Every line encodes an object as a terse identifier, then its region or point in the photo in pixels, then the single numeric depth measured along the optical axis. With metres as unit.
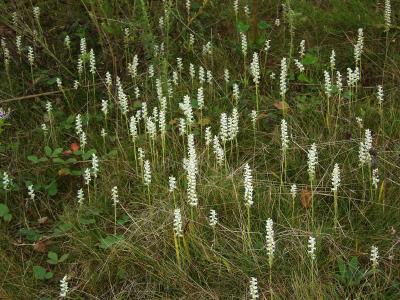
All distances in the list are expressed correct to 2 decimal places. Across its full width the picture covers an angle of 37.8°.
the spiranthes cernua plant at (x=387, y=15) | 3.64
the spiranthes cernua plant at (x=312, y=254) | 2.31
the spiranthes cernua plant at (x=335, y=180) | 2.55
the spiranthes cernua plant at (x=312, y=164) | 2.64
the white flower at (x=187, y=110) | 3.05
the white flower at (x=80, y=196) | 2.98
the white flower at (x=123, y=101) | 3.42
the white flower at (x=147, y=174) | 2.81
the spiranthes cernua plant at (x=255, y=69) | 3.53
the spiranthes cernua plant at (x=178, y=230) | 2.41
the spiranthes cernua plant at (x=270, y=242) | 2.23
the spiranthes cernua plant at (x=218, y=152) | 2.96
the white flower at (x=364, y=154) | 2.88
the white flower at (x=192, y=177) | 2.53
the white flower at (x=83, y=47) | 3.95
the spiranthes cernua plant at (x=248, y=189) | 2.42
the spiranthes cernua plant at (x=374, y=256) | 2.36
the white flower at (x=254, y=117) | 3.35
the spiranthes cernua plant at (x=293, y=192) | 2.68
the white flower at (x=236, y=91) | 3.58
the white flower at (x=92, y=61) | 3.89
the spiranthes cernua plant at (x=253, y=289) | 2.19
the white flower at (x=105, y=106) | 3.50
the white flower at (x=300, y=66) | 3.76
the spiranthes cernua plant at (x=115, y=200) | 2.82
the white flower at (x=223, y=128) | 2.91
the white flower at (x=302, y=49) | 3.90
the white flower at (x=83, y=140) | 3.32
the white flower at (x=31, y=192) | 3.02
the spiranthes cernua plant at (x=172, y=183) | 2.64
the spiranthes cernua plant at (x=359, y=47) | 3.65
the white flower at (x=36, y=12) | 4.17
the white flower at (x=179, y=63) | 3.99
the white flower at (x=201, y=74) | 3.81
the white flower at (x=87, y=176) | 2.99
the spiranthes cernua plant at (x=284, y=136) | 2.86
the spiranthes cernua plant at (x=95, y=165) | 3.01
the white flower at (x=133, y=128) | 3.15
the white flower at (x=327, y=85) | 3.32
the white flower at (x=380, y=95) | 3.27
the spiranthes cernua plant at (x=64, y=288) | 2.43
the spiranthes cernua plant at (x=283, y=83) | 3.41
